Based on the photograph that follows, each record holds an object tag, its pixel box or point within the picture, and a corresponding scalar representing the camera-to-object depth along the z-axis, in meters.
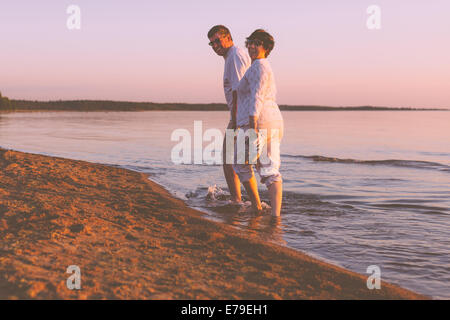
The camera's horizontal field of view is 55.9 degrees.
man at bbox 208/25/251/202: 5.45
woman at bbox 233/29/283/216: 4.97
